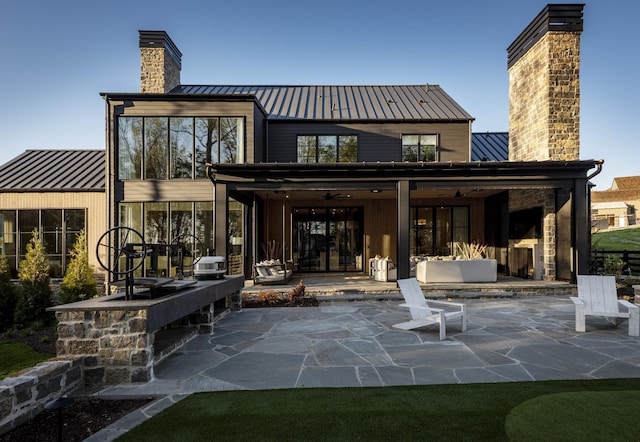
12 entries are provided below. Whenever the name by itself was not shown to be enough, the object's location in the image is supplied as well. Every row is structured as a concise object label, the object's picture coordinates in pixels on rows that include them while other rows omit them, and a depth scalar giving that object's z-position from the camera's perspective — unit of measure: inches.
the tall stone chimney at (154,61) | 529.7
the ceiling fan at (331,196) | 508.6
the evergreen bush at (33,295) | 330.3
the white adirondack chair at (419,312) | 219.9
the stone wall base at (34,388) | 115.4
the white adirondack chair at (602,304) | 220.8
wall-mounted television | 431.6
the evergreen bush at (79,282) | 359.9
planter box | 404.5
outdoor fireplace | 432.8
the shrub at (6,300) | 327.0
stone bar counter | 152.1
